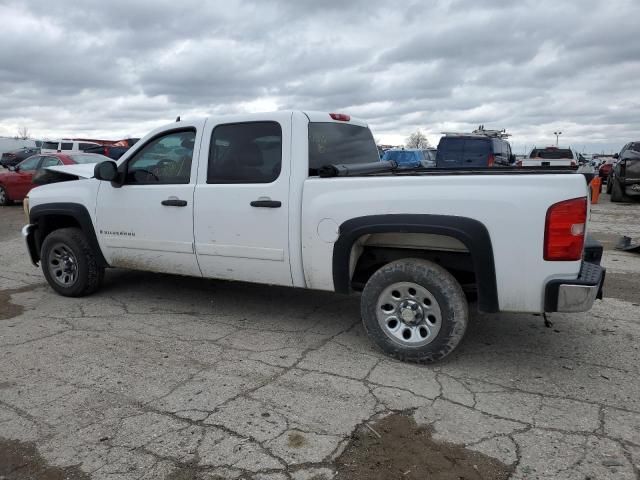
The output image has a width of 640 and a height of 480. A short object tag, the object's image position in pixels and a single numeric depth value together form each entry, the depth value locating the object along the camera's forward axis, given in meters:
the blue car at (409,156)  21.91
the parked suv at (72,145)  27.00
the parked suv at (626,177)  14.73
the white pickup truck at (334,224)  3.43
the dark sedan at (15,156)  31.67
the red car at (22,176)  14.78
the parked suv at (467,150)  16.03
